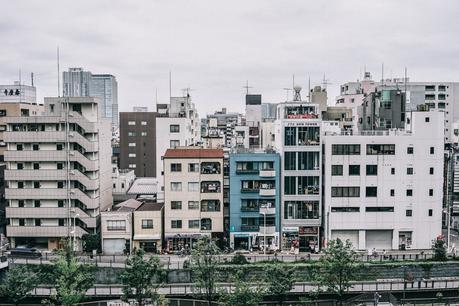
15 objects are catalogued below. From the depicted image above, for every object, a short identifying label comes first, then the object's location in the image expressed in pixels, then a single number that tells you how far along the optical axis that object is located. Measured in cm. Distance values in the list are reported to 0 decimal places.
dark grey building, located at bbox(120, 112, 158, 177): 9994
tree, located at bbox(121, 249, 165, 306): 4091
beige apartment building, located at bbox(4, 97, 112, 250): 6025
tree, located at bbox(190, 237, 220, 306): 4241
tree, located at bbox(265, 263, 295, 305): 4291
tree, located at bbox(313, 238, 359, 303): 4250
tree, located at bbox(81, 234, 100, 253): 5888
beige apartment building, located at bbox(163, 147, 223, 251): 6050
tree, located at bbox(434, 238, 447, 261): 5354
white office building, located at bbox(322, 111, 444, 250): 6066
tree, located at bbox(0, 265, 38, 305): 4231
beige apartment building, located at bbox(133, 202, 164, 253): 5981
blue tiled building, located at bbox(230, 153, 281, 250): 6059
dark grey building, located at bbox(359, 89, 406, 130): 7062
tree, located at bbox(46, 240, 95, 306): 3941
